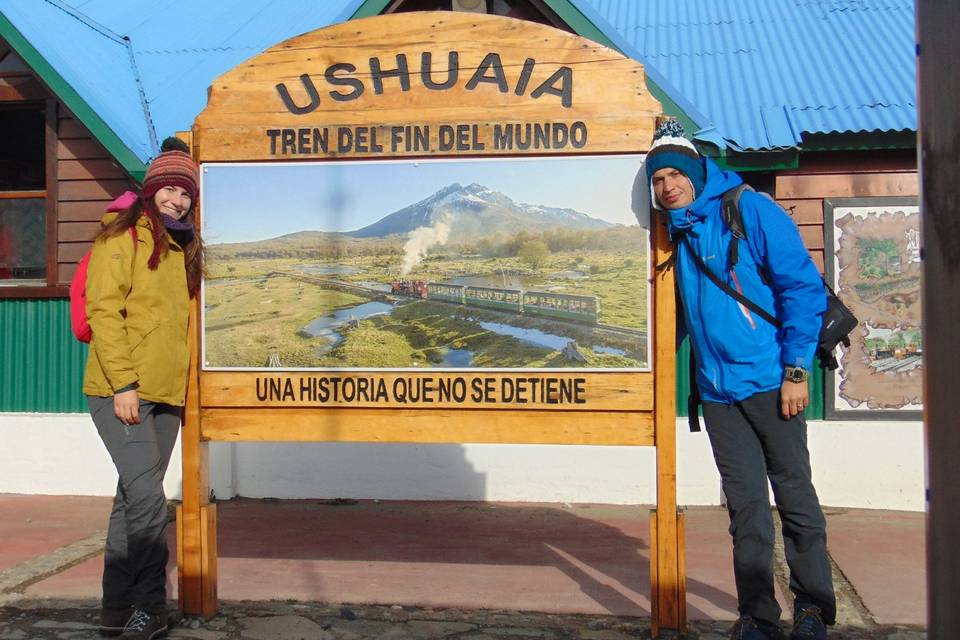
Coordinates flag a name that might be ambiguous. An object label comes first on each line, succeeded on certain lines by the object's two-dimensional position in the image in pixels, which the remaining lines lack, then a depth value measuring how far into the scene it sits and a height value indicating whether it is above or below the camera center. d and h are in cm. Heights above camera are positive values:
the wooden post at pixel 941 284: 188 +12
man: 378 -22
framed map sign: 701 +39
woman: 404 -10
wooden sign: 430 +39
